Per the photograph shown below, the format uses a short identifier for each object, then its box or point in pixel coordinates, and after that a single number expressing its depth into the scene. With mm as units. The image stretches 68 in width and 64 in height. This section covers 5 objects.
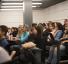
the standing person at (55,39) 3084
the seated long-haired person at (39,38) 2977
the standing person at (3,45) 1917
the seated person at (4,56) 1911
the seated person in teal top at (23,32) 4045
